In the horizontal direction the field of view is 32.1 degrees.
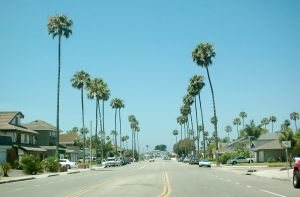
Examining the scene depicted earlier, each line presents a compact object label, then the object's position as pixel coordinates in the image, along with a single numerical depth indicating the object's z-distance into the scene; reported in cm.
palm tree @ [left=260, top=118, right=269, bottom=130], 19912
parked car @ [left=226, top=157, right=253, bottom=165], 8994
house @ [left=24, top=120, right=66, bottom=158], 9956
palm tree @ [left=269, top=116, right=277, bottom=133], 19550
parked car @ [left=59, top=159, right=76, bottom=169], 8165
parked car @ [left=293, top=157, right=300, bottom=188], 2695
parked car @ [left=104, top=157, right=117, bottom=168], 9631
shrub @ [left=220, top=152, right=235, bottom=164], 9656
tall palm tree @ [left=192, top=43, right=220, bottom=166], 8494
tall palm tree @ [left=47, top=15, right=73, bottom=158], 7262
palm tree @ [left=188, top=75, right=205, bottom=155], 10669
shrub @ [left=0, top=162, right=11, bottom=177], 4759
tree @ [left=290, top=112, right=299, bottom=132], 17512
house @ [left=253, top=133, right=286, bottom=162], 8881
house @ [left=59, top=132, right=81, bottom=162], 13088
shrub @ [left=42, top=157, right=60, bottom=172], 6306
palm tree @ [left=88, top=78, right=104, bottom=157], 10997
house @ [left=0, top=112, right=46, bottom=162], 6931
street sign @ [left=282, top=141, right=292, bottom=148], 3828
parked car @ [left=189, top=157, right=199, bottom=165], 10201
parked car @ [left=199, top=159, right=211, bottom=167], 8029
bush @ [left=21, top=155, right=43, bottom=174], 5426
